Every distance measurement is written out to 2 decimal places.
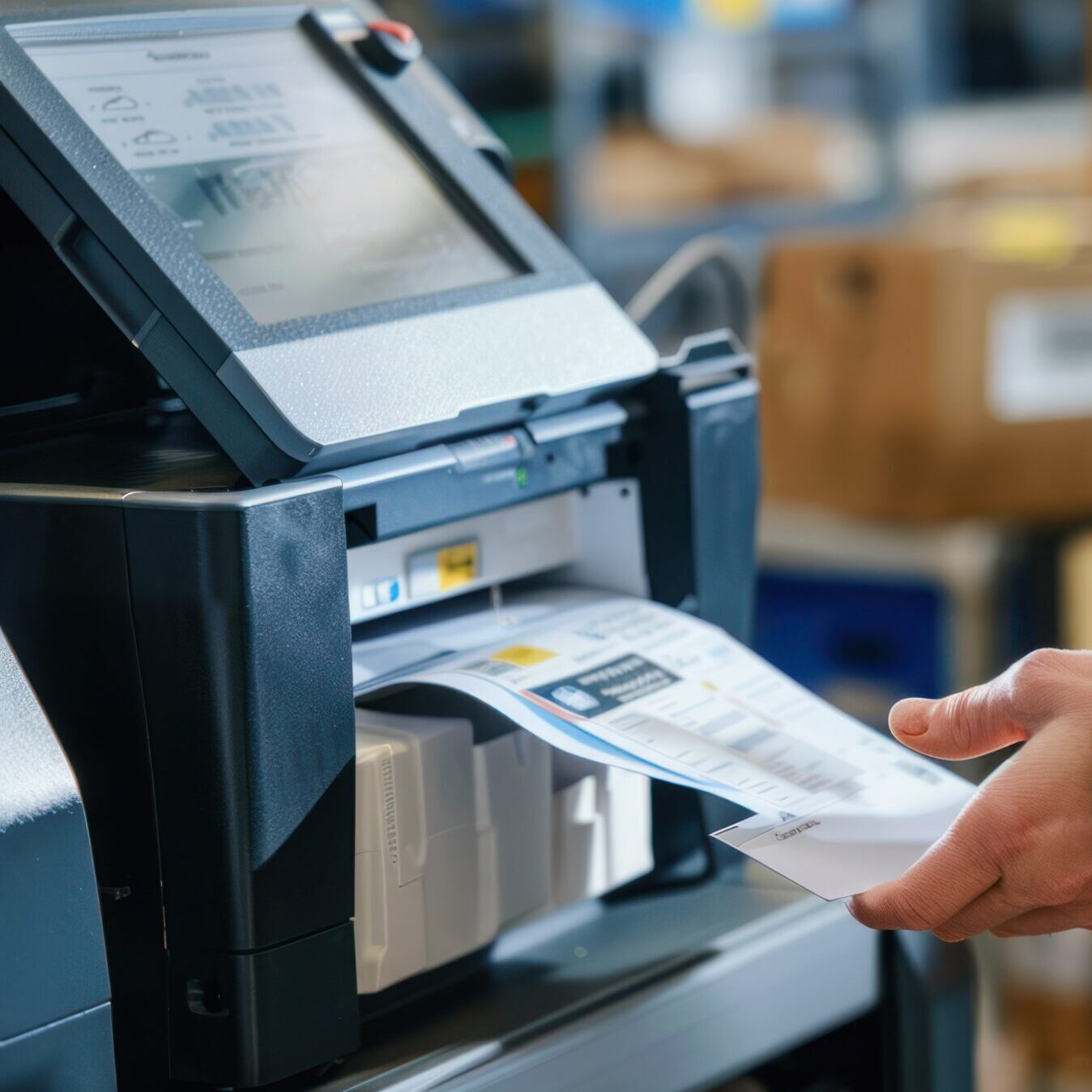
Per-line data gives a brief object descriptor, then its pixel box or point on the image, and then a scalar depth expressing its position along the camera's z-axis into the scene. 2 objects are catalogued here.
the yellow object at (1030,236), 2.87
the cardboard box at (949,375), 2.84
